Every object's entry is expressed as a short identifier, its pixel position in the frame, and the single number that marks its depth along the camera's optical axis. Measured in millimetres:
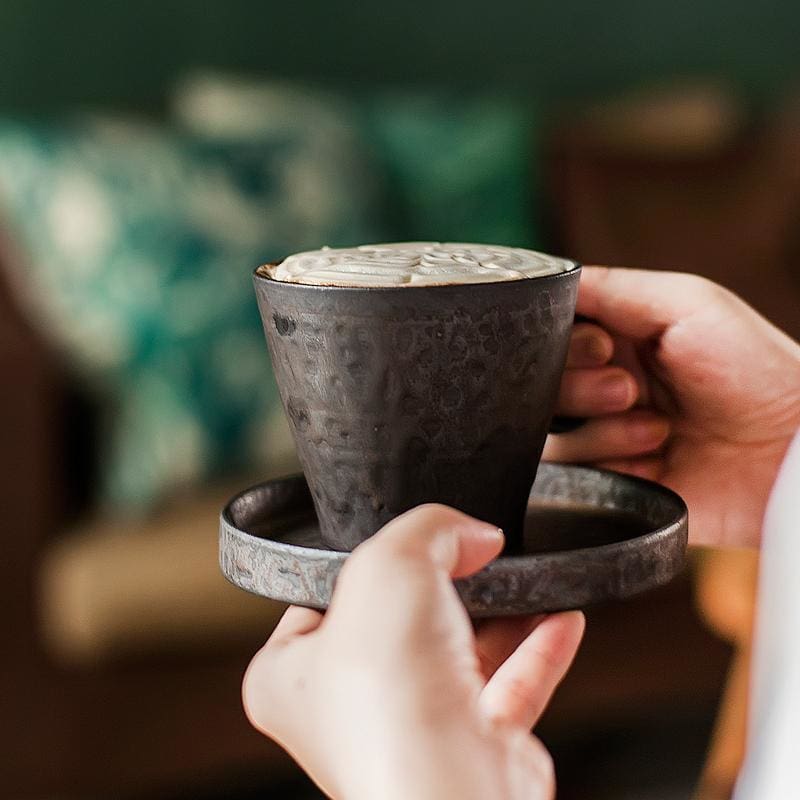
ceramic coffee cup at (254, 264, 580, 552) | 488
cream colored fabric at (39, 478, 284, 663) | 1150
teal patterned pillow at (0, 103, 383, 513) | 1956
